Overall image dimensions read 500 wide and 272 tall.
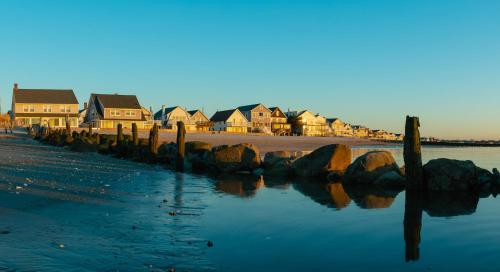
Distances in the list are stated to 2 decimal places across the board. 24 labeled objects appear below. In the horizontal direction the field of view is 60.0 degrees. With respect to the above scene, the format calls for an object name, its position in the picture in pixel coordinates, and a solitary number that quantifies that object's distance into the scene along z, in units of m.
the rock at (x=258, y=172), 24.02
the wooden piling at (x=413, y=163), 18.16
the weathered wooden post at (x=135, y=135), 34.02
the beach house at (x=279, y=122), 109.89
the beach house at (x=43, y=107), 77.81
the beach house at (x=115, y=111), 79.88
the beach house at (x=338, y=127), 147.56
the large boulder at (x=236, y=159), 24.77
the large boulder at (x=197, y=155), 26.02
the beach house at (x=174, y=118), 97.28
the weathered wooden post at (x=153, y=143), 28.61
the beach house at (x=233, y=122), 100.25
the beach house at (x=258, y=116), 104.31
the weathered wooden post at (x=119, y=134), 36.97
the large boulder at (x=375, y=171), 19.33
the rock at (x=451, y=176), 18.27
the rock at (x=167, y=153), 28.16
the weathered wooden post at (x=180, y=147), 24.00
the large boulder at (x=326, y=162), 22.19
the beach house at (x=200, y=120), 99.89
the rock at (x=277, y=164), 23.62
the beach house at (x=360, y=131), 171.25
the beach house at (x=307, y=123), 115.62
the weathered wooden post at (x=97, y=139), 41.50
